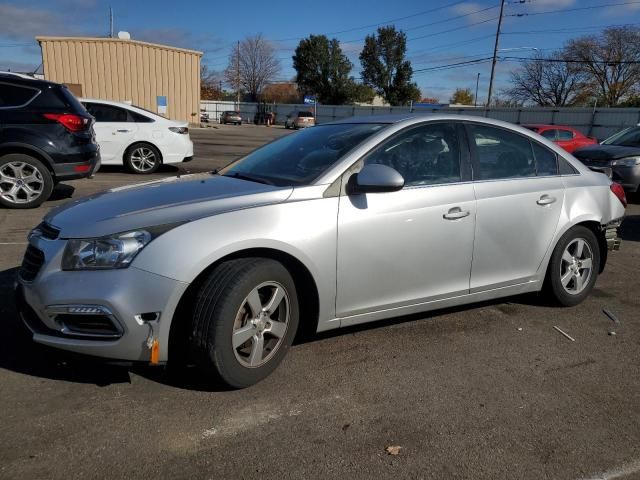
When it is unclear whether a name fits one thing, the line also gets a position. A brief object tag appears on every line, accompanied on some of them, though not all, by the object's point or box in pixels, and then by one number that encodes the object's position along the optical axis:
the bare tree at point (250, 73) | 81.31
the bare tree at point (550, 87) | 62.81
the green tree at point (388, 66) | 73.31
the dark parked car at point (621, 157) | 10.26
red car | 17.47
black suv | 7.57
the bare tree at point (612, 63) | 56.62
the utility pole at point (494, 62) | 42.14
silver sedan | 2.81
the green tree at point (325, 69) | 72.88
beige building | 28.95
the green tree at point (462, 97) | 113.94
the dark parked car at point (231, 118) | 56.09
